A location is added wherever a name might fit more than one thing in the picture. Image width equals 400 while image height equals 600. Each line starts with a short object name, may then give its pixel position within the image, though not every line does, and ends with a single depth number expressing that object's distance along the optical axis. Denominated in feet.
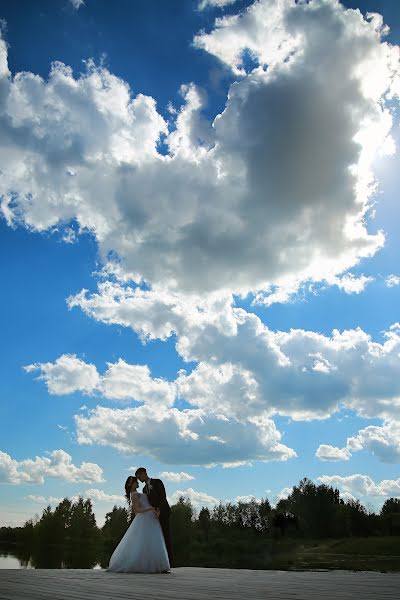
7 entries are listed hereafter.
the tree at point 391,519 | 290.15
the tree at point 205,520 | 262.02
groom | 45.01
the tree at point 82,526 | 311.47
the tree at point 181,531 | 202.57
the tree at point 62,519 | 304.91
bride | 41.32
